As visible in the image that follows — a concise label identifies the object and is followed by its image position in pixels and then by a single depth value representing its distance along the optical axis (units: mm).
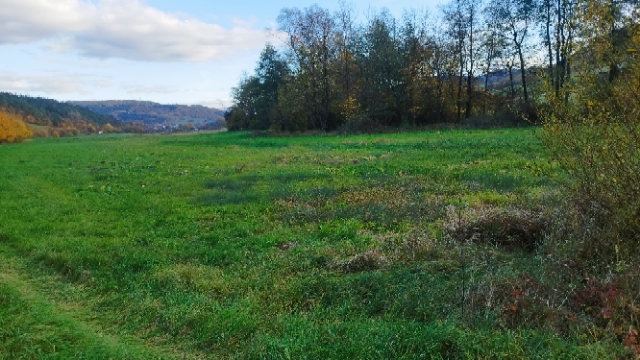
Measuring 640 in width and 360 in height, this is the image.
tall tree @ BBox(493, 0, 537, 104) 41406
